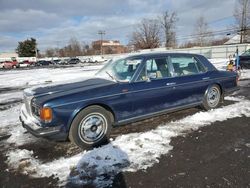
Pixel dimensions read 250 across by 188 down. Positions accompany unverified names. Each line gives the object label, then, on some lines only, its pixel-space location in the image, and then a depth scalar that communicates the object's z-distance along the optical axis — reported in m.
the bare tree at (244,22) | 37.86
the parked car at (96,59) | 49.74
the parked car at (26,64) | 43.42
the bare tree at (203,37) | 51.57
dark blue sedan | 3.15
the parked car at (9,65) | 38.41
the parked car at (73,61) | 42.21
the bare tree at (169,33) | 57.18
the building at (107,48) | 77.54
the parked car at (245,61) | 13.71
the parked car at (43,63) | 42.34
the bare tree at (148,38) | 59.04
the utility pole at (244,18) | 37.84
